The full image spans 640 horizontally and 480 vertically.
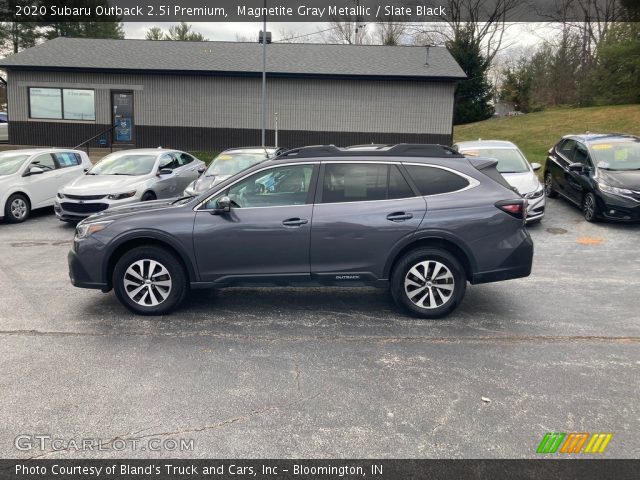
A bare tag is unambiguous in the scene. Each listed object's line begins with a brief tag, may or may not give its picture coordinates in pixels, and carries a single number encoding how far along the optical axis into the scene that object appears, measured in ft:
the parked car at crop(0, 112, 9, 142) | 88.49
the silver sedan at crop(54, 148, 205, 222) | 34.01
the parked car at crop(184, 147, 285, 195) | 35.76
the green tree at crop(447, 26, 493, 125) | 111.24
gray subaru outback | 17.98
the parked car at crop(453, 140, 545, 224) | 34.24
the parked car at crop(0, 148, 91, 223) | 37.35
